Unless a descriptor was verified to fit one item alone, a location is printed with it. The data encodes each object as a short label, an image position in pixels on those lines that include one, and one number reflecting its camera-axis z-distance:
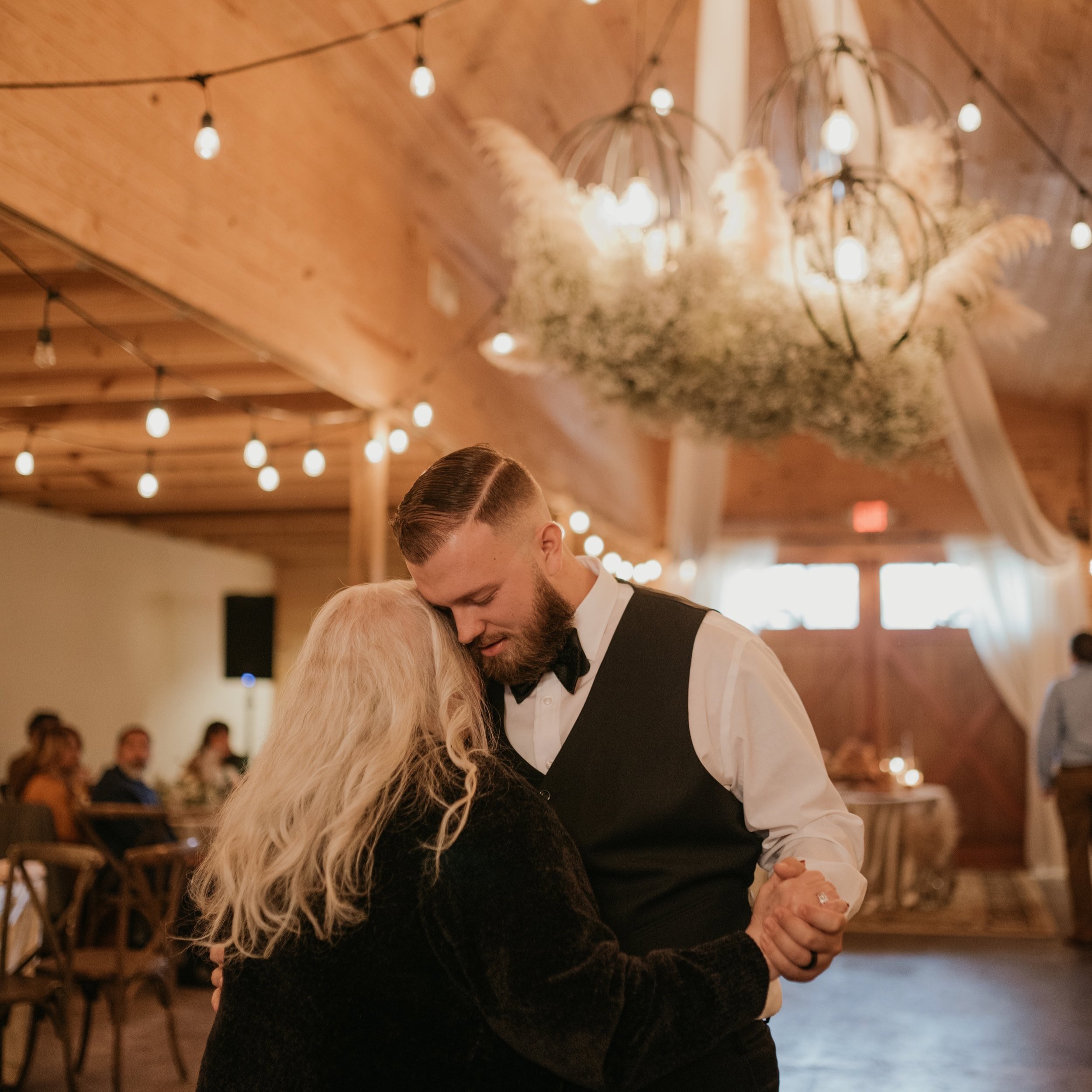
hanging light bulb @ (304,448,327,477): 5.63
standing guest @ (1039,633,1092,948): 6.91
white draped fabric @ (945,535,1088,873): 10.44
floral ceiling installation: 4.30
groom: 1.65
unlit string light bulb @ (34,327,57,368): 3.92
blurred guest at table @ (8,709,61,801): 5.80
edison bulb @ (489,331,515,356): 5.27
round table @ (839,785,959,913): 7.86
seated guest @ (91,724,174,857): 6.05
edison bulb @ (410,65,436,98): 3.55
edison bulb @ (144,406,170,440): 4.70
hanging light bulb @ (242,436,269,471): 5.23
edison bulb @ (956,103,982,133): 4.29
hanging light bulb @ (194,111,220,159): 3.62
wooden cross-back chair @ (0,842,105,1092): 3.97
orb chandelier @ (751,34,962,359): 3.73
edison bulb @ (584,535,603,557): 10.30
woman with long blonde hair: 1.35
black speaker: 9.34
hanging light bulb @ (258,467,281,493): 5.82
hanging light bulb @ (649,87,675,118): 4.54
